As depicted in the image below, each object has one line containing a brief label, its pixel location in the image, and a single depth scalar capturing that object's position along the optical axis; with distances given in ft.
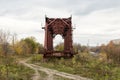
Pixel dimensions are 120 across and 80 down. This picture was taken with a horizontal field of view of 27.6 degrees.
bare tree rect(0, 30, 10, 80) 88.11
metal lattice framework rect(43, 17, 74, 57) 116.88
